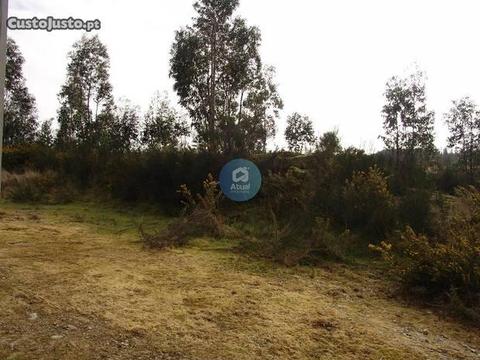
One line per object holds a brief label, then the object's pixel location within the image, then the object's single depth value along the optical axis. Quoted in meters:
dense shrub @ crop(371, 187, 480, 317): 4.09
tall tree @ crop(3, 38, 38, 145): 22.80
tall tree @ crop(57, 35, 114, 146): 22.05
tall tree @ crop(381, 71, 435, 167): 17.91
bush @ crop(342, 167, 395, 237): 7.11
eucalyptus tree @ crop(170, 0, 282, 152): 18.44
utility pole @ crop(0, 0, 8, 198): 2.89
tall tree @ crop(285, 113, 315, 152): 25.05
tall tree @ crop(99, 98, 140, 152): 21.25
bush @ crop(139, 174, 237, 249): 6.27
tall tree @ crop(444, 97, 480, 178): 20.16
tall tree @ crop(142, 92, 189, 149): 20.70
